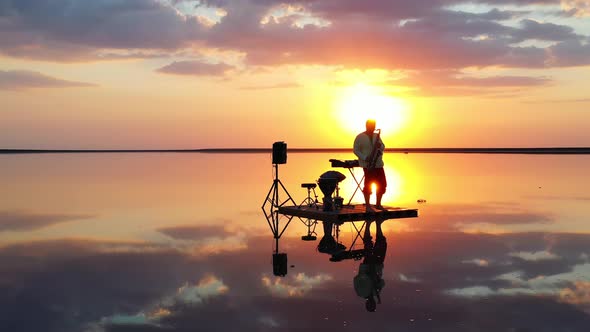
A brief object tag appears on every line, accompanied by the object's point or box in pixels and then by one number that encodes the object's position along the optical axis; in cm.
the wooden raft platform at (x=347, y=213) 1706
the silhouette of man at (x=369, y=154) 1741
